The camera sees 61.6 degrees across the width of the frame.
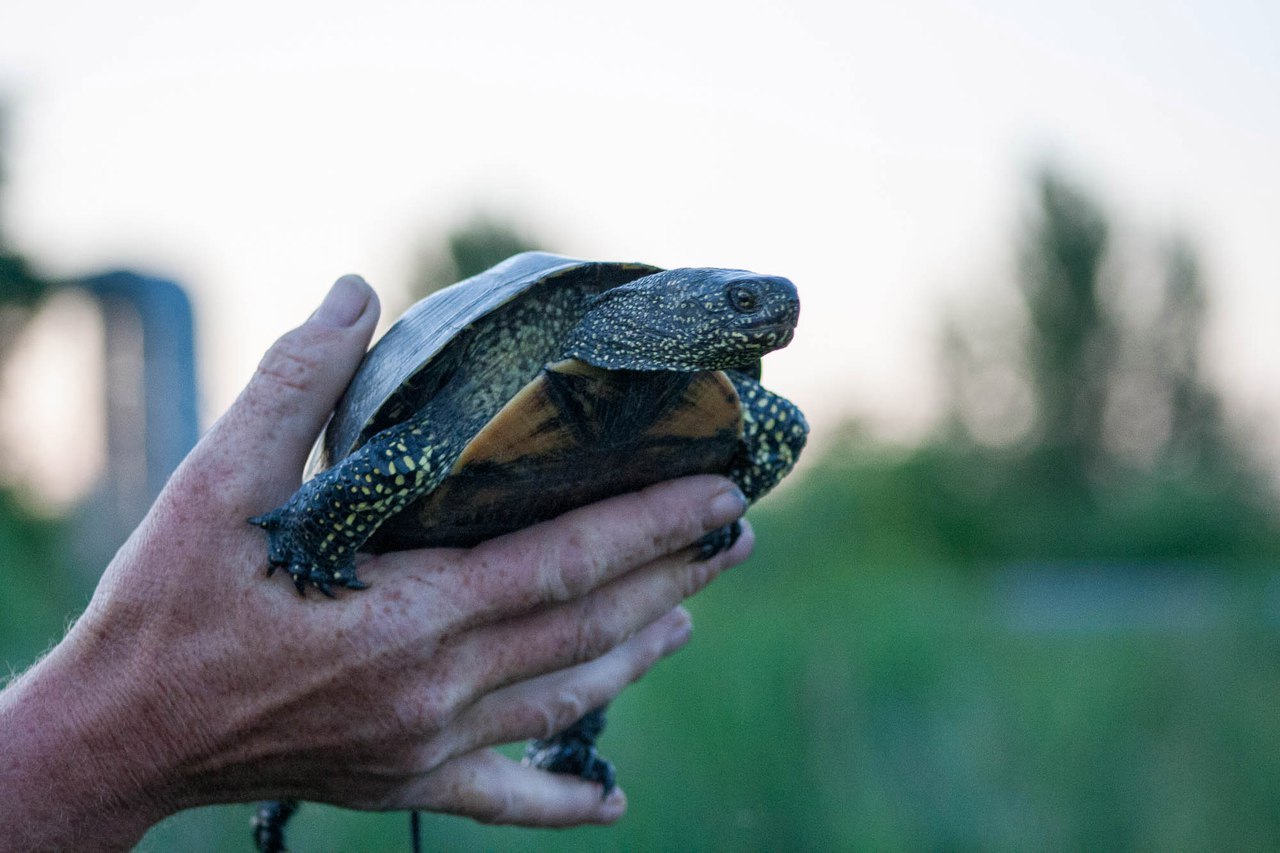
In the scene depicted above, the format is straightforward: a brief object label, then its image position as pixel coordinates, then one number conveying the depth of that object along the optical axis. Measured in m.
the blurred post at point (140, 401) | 7.23
